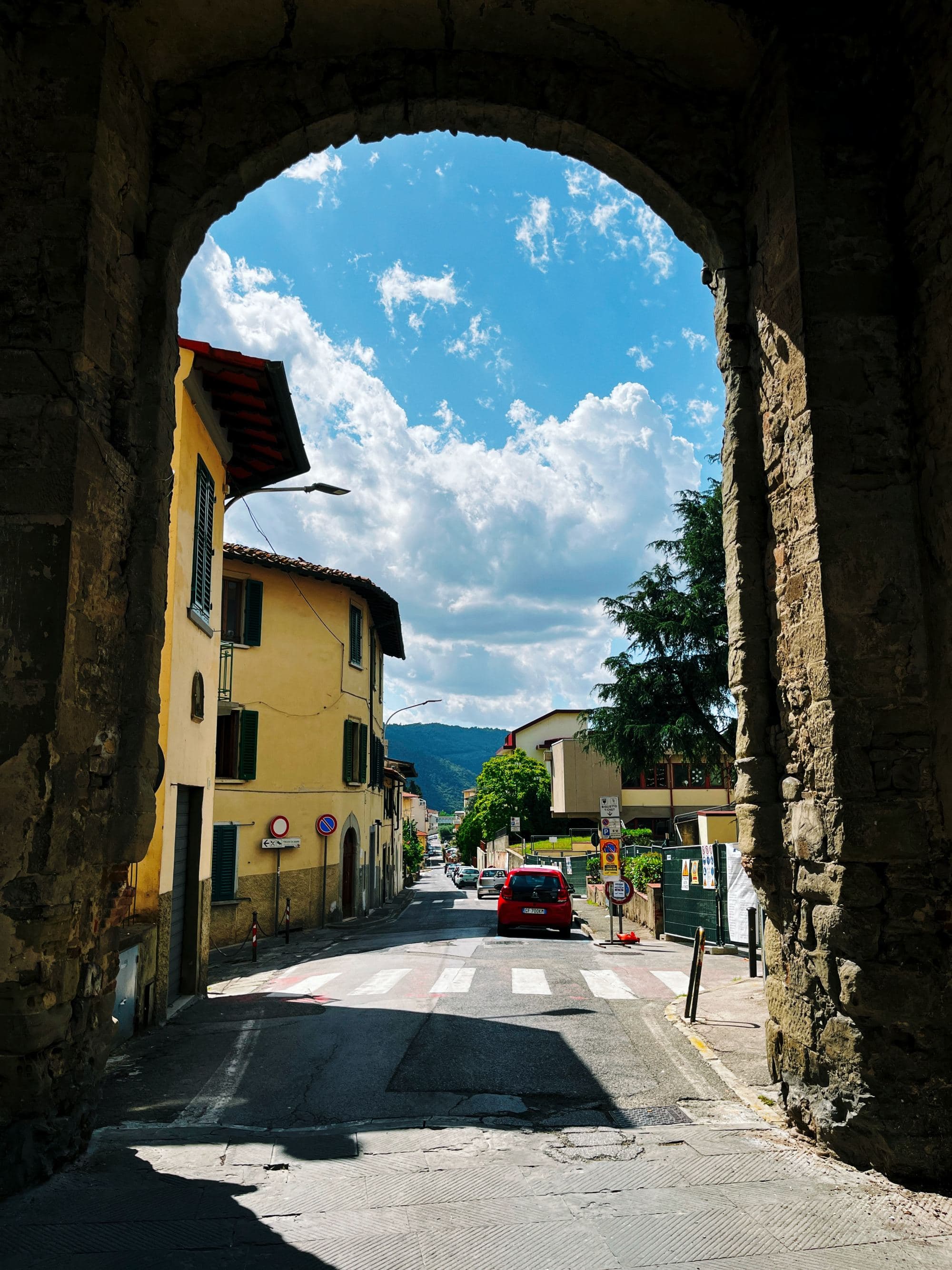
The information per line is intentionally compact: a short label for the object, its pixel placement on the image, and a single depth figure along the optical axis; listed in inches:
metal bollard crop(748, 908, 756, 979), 433.4
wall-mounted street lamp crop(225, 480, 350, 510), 576.1
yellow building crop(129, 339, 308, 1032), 370.3
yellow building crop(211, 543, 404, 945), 790.5
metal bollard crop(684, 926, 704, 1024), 339.3
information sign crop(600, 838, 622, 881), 699.4
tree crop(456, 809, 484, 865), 2495.9
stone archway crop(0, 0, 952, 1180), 185.2
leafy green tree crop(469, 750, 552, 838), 2359.7
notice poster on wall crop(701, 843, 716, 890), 597.3
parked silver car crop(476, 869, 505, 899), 1531.7
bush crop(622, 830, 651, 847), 1433.3
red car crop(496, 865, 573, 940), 716.0
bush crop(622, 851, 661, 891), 807.7
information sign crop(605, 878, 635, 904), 658.2
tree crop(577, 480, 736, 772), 965.2
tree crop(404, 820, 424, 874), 3036.4
